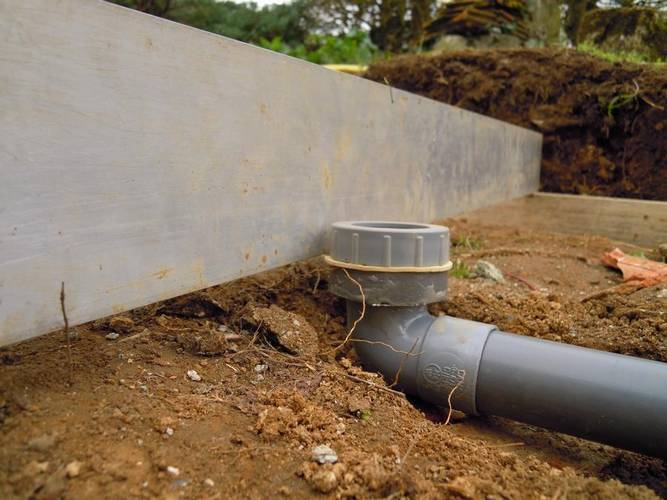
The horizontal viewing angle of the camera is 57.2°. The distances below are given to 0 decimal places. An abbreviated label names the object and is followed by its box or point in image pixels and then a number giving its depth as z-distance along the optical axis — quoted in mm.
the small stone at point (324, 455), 206
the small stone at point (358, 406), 244
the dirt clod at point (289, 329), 280
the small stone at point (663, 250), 545
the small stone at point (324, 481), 195
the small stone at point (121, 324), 268
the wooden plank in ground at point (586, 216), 719
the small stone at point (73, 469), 179
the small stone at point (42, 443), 183
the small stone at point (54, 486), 172
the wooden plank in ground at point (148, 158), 200
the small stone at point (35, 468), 175
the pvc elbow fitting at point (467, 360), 258
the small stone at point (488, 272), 457
